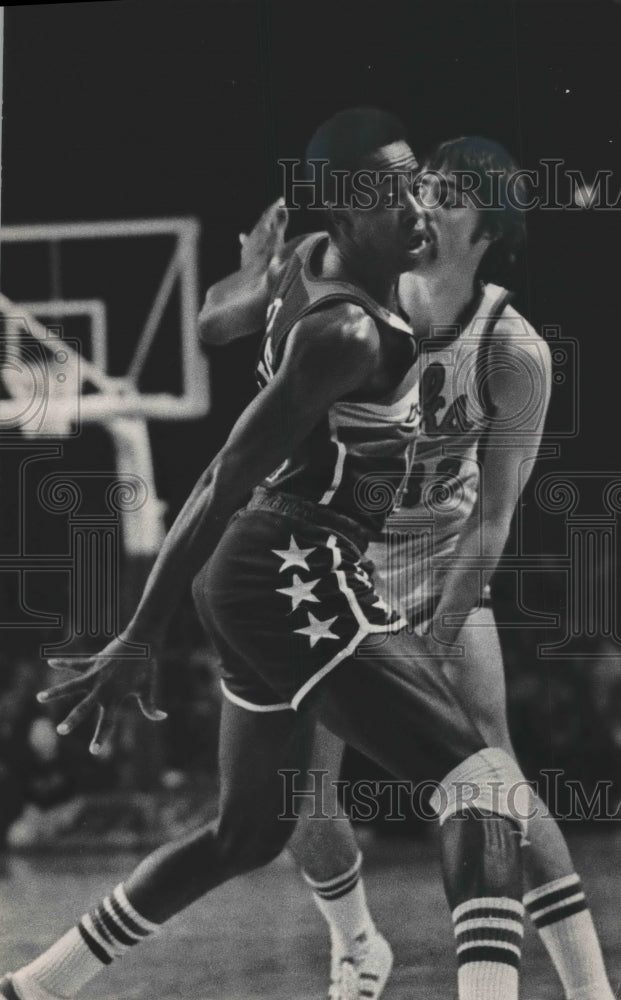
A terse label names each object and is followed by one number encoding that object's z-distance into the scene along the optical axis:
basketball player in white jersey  3.72
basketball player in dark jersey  3.65
